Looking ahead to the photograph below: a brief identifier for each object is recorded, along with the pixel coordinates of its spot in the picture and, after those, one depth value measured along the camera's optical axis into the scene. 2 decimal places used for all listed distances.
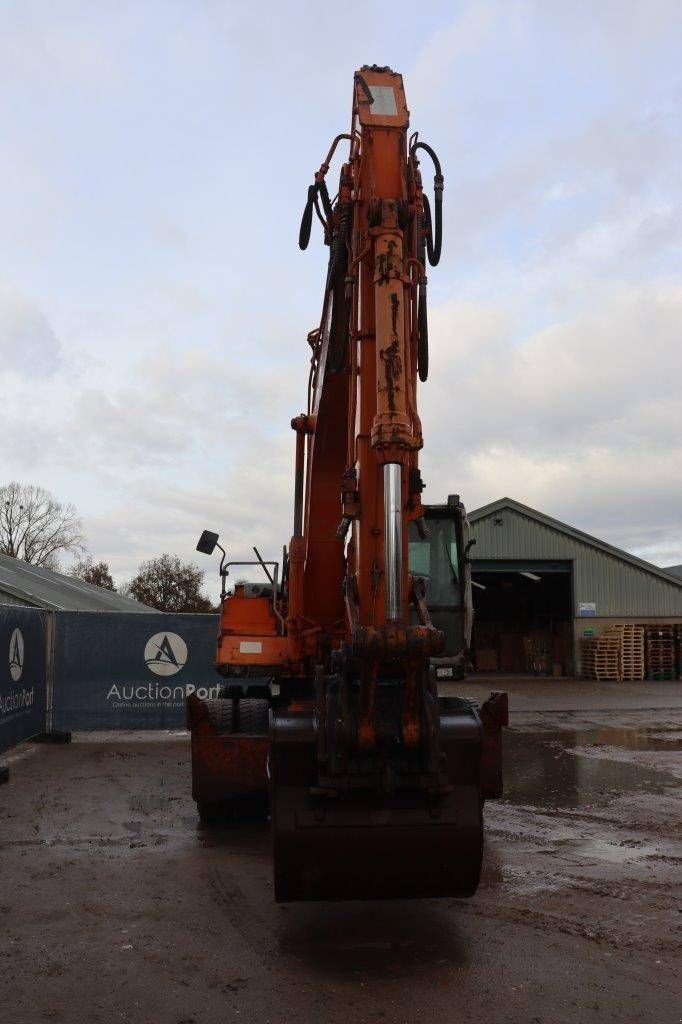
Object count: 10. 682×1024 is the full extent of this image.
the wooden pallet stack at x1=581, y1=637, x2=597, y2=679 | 32.69
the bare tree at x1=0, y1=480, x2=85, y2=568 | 68.94
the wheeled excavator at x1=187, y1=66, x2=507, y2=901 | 4.94
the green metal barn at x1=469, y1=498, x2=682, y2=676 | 33.25
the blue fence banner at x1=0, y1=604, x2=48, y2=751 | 12.75
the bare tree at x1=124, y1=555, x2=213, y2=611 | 54.19
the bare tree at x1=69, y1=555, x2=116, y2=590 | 69.94
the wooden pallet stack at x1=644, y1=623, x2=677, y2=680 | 32.72
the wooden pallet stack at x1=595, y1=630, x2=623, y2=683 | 32.44
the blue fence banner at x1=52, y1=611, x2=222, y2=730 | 15.31
